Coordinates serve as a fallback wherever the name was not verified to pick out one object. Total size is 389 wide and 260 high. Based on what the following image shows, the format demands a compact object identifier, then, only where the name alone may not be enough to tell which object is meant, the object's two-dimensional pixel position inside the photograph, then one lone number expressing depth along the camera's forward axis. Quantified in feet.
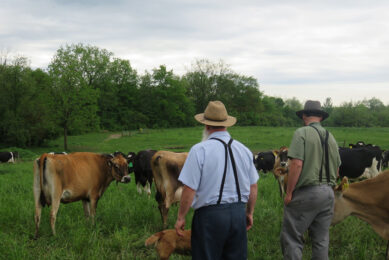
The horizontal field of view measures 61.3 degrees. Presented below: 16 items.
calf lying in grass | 14.15
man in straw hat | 10.00
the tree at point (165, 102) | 192.65
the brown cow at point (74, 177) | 19.42
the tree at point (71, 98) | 102.58
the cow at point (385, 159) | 47.72
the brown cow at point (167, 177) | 21.21
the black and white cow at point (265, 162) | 48.62
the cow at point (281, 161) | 29.98
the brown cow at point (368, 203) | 15.99
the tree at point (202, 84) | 222.07
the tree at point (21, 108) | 93.20
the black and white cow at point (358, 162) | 33.55
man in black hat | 13.12
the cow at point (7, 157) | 70.23
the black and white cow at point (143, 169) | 32.50
